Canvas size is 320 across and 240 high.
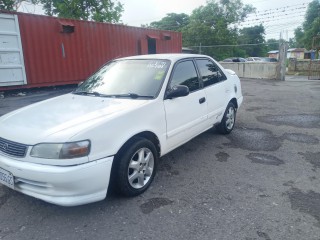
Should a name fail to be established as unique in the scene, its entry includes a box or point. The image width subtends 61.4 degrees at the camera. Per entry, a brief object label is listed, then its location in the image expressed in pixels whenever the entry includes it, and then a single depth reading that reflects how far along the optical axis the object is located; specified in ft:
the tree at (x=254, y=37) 201.98
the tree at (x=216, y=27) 142.00
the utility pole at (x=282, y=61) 52.49
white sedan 8.11
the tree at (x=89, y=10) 76.38
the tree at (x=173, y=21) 198.22
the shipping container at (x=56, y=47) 28.73
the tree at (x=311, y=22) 144.36
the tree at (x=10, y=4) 74.49
